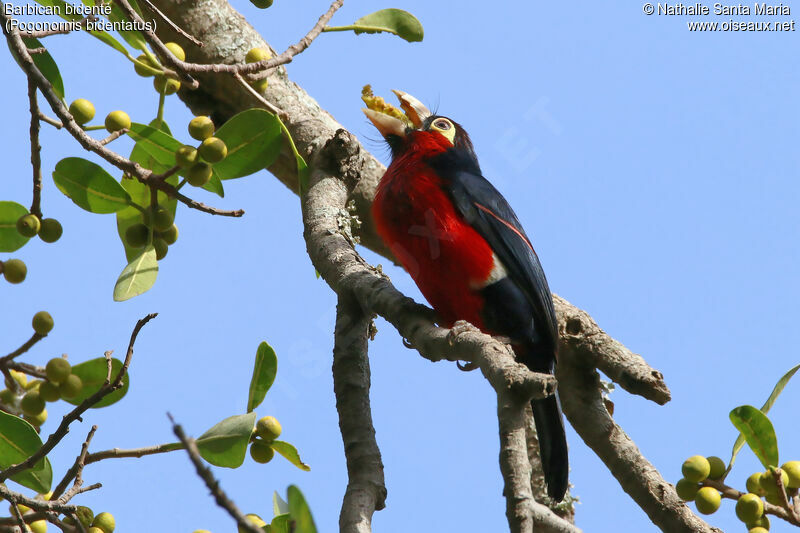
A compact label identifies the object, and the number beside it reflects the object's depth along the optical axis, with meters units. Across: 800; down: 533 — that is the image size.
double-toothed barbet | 6.78
